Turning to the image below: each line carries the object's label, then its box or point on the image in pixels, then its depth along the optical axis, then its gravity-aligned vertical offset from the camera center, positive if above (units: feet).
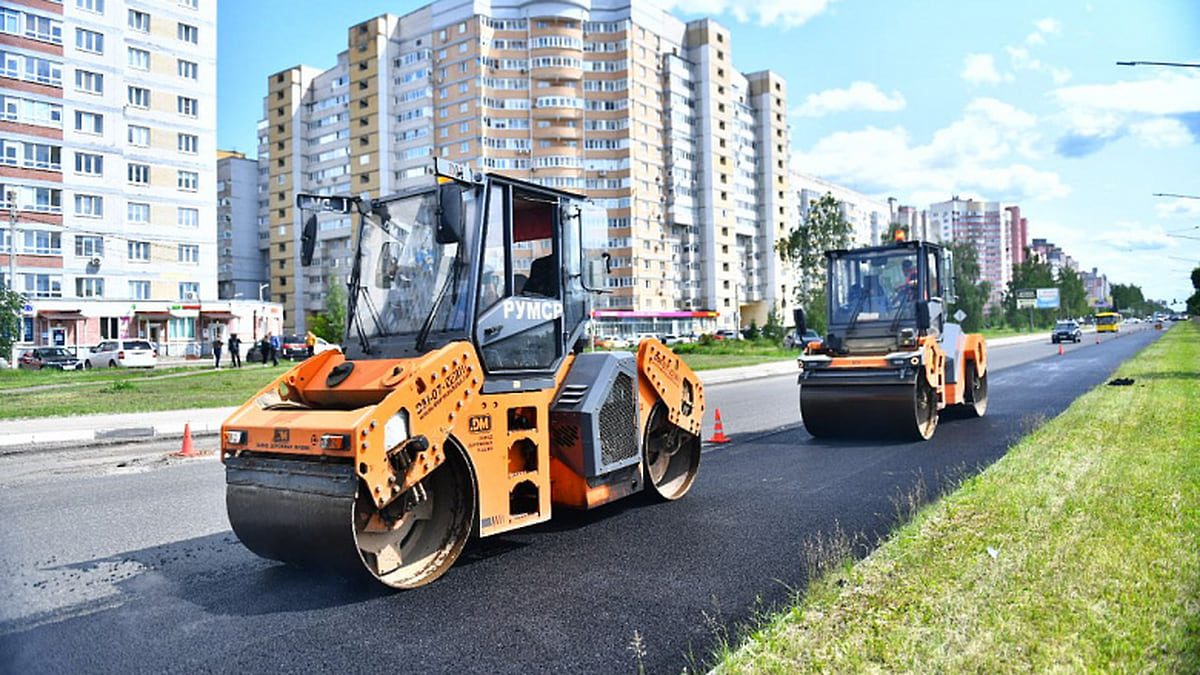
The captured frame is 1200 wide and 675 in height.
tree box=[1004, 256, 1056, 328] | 318.24 +14.76
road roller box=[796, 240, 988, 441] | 34.78 -1.20
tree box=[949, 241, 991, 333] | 261.24 +12.78
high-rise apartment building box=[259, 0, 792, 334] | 250.57 +66.53
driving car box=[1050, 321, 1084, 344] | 171.53 -2.83
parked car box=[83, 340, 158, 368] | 129.08 -2.60
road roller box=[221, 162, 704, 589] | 15.24 -1.48
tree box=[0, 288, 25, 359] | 106.42 +3.10
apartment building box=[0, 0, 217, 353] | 147.74 +31.67
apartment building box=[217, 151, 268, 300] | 319.06 +41.03
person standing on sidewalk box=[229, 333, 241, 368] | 113.29 -1.80
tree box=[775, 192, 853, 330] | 174.09 +18.56
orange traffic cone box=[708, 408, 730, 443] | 37.32 -5.04
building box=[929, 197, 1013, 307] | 602.44 +69.80
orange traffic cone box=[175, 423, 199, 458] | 37.71 -5.17
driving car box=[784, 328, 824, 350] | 38.75 -0.69
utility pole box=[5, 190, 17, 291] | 130.97 +18.63
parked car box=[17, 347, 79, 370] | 128.77 -3.00
